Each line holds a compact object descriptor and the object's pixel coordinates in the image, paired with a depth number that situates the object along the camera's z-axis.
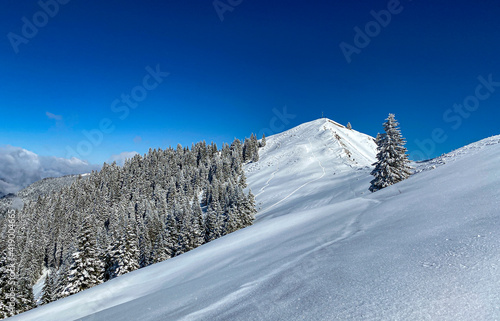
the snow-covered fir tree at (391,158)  27.31
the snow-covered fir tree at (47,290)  32.04
